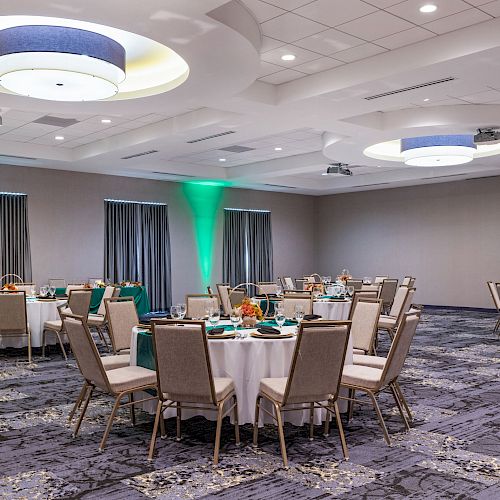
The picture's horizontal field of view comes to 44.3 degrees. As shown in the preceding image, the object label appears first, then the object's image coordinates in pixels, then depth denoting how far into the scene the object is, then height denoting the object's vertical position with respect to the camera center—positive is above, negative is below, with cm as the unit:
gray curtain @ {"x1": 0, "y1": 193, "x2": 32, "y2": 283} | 1300 +64
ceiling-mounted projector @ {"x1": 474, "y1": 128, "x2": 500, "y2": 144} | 950 +188
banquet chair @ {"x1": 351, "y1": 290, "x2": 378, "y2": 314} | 610 -41
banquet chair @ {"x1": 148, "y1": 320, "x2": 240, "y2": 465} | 413 -71
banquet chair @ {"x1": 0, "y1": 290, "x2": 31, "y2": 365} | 808 -62
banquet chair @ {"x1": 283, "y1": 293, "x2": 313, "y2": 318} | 712 -49
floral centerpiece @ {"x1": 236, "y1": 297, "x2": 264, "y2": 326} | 529 -44
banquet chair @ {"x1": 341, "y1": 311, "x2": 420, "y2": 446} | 453 -88
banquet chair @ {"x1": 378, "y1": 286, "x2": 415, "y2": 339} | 815 -71
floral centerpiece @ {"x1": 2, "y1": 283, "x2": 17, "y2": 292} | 920 -31
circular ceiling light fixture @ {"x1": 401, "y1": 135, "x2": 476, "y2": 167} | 1095 +198
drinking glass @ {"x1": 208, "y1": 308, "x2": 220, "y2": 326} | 531 -47
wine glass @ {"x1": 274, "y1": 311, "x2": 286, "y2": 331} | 520 -49
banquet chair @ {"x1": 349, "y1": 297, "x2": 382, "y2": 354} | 586 -62
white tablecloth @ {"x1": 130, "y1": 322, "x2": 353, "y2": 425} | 473 -78
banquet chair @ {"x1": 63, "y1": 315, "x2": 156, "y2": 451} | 443 -85
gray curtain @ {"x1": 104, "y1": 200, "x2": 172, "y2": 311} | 1471 +42
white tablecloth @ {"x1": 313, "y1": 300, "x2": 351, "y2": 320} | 891 -71
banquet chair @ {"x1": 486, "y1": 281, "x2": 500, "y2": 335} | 1102 -66
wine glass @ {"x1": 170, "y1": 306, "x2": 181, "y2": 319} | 521 -42
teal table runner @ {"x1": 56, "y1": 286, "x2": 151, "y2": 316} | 1146 -62
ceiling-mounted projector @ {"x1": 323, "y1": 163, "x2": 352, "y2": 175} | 1361 +202
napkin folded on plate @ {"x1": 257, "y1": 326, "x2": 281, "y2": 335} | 493 -57
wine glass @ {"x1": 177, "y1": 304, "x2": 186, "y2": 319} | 520 -40
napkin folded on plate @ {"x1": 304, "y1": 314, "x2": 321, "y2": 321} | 568 -54
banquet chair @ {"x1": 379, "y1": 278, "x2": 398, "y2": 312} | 1181 -62
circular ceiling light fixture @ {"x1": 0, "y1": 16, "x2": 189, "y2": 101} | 577 +204
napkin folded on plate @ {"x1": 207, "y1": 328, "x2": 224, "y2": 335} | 487 -55
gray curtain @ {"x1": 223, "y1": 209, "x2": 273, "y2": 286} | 1727 +42
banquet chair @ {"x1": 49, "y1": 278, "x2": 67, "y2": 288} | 1241 -35
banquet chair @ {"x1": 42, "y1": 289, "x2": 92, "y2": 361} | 825 -55
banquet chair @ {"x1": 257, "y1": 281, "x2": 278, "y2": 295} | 1083 -47
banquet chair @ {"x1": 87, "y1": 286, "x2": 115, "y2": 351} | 912 -84
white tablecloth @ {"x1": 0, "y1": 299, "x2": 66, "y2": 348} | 873 -81
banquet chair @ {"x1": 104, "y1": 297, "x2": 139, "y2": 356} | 579 -54
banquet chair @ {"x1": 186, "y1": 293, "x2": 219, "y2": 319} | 712 -50
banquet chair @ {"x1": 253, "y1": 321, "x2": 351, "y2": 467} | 409 -74
